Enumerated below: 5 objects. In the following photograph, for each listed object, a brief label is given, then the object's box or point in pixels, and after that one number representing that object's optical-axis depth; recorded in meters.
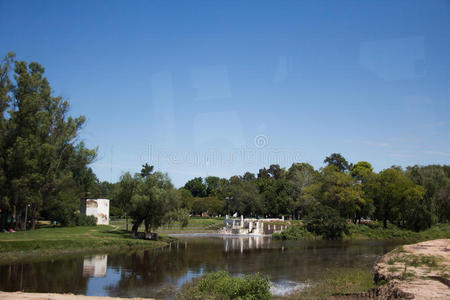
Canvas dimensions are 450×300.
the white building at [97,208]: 50.78
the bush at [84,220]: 47.50
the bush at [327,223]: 57.77
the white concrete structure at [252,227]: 64.12
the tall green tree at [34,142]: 36.31
